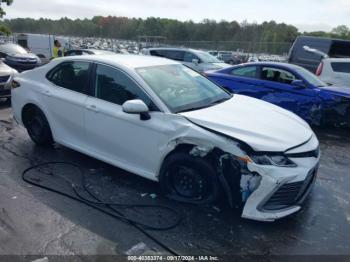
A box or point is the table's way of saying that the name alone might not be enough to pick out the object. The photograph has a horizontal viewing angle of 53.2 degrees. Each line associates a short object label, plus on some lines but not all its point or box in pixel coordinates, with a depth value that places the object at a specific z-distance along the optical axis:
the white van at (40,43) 26.97
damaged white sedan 3.47
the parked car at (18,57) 15.65
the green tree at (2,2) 20.62
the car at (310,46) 13.70
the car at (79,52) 18.25
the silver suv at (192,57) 14.02
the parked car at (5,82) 8.97
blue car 7.44
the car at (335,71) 10.83
